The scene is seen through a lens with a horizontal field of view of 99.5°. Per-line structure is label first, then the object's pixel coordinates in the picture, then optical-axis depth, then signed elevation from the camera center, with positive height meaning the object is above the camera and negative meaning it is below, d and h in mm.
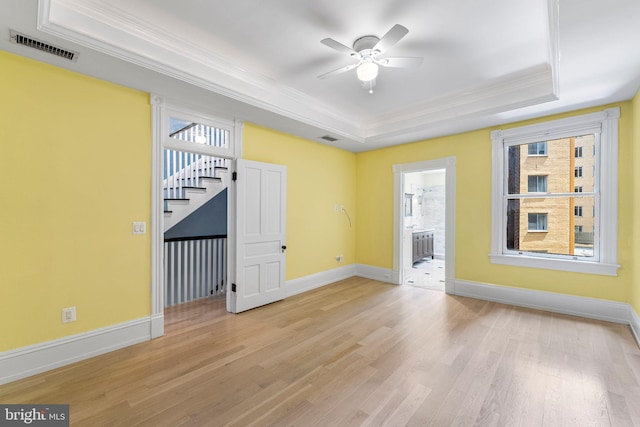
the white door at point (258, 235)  3857 -353
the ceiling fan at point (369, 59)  2601 +1528
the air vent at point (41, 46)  2098 +1341
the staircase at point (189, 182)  4406 +523
